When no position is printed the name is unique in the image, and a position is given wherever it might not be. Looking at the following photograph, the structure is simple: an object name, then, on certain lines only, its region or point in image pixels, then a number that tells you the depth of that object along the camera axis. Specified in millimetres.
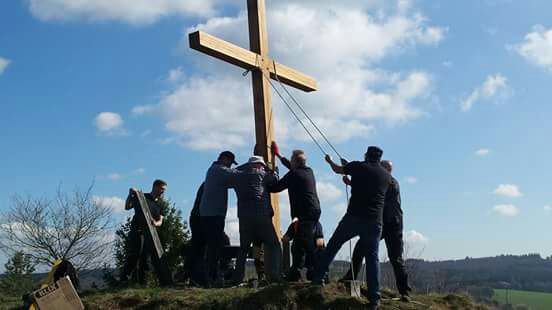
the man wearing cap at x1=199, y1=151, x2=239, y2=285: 7953
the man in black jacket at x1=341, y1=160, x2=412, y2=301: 8094
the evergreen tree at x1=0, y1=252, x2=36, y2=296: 16109
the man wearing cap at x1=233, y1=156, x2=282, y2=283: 7871
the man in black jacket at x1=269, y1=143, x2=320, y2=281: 7809
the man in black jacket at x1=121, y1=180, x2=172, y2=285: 8367
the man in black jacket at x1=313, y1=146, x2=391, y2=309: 7047
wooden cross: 8297
